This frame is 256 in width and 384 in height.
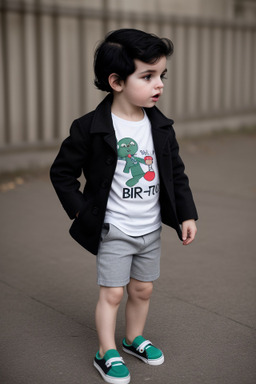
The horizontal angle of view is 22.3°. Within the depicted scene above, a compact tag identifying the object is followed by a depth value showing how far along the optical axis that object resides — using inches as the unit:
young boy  115.1
